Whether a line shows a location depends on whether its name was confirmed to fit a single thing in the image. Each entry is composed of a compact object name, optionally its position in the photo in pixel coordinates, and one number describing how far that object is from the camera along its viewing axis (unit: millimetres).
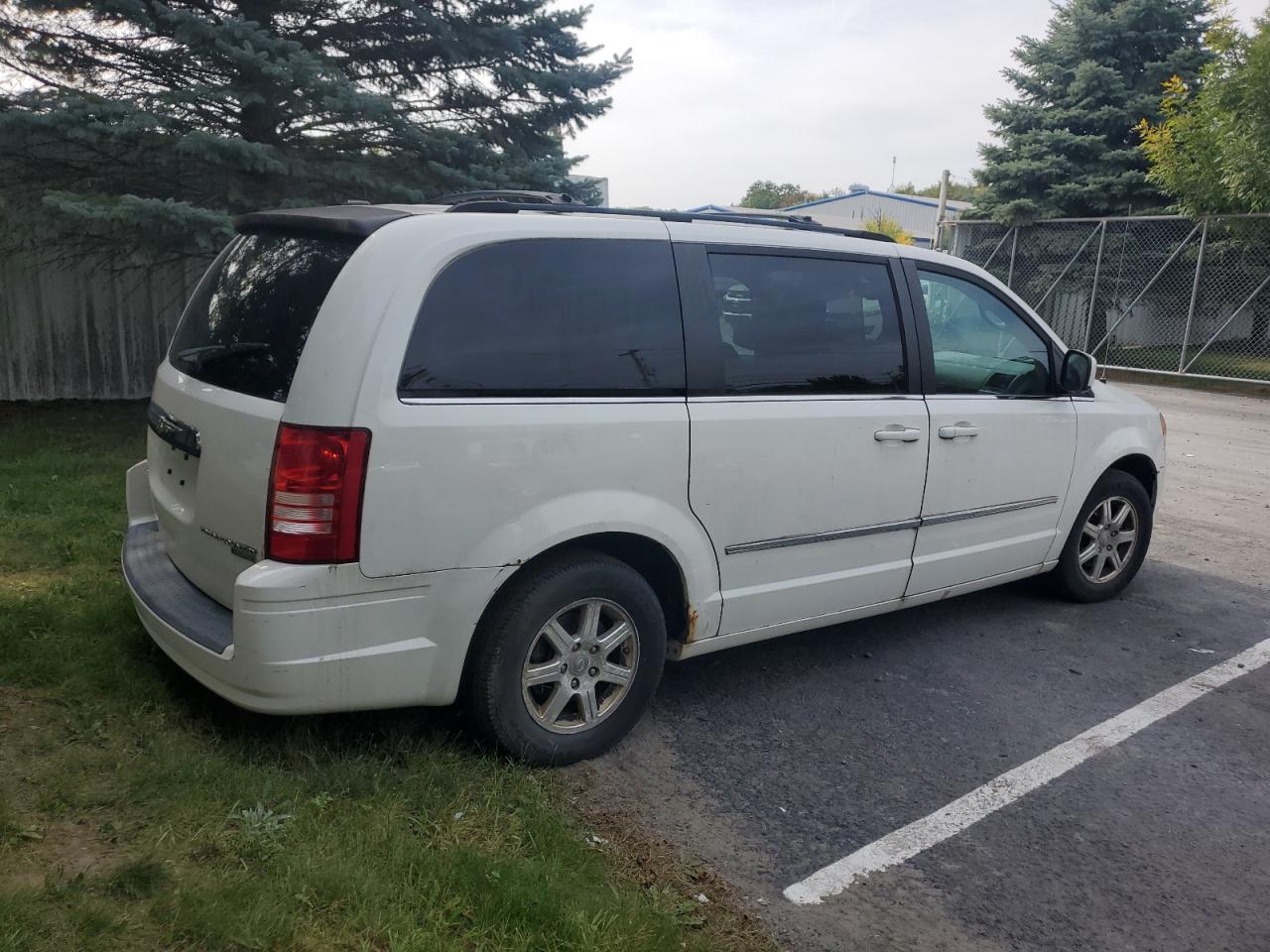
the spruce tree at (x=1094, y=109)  20234
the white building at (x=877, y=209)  39500
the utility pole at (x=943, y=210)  19812
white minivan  3045
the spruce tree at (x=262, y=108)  7641
